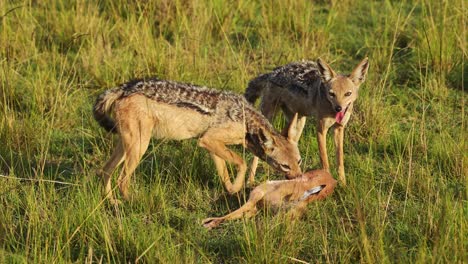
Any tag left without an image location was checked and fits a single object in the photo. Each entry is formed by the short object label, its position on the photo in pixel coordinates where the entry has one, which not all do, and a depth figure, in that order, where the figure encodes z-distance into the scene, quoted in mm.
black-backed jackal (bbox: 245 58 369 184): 15258
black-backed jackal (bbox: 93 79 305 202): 13875
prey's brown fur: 12859
